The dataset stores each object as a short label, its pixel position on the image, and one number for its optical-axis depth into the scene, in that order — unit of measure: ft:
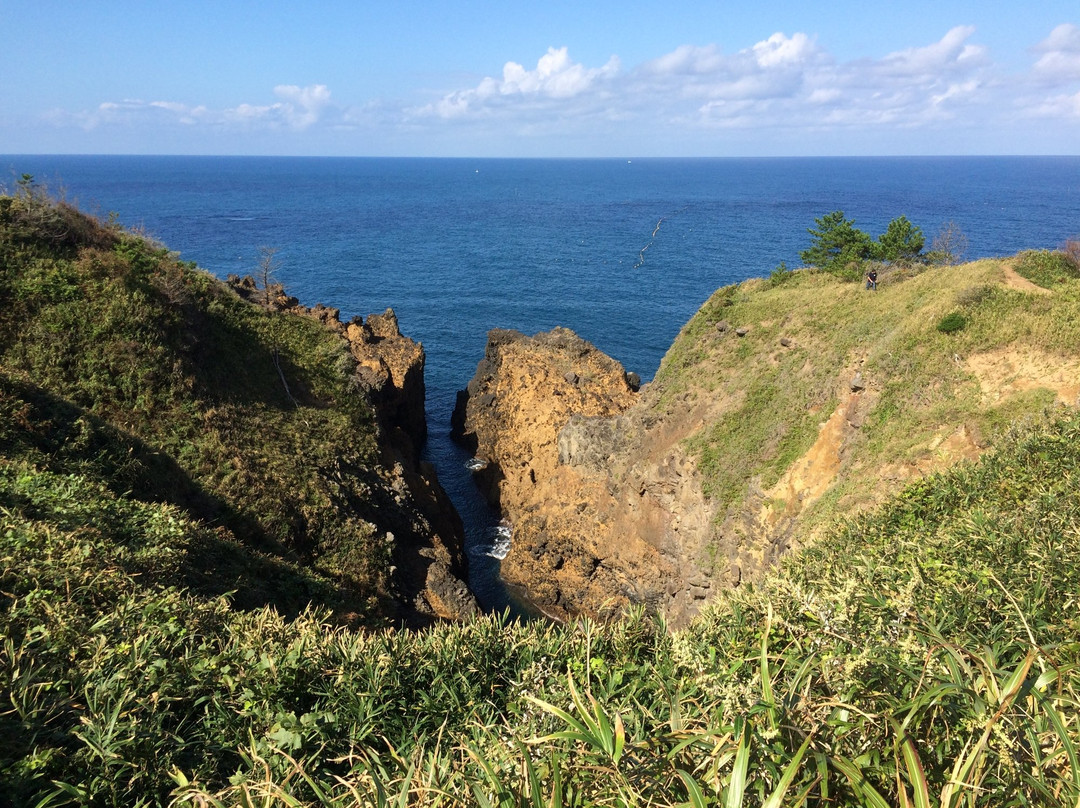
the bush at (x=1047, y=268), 93.25
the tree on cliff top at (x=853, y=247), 152.97
